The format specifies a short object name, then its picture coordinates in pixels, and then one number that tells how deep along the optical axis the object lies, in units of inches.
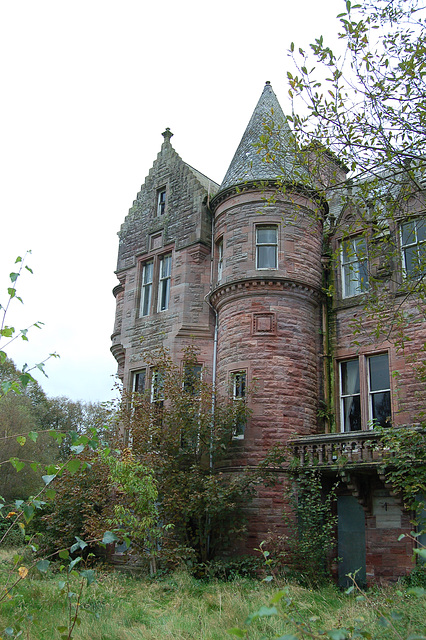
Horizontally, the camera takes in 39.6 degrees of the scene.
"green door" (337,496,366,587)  590.6
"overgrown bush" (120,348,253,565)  572.4
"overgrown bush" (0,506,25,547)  954.0
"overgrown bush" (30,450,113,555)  655.1
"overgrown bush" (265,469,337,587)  544.7
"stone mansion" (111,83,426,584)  589.9
